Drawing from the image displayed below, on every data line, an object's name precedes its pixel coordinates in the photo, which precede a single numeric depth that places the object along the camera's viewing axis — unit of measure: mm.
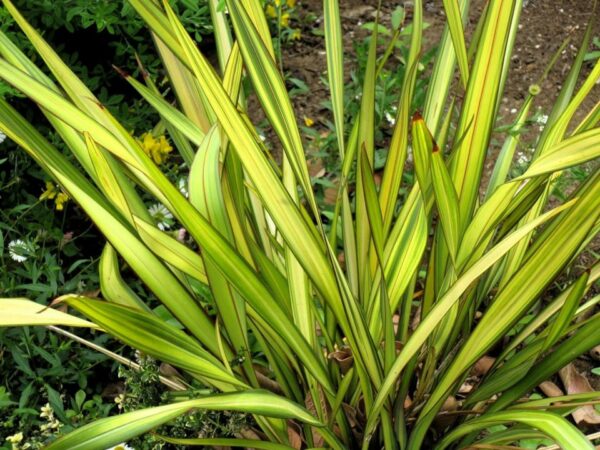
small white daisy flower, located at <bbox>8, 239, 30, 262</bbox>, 1669
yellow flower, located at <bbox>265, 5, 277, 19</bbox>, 2397
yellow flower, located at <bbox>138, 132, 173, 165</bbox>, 1850
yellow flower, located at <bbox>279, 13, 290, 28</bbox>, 2281
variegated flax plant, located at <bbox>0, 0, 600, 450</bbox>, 1039
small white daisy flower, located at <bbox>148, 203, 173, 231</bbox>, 1757
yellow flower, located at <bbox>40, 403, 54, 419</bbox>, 1406
